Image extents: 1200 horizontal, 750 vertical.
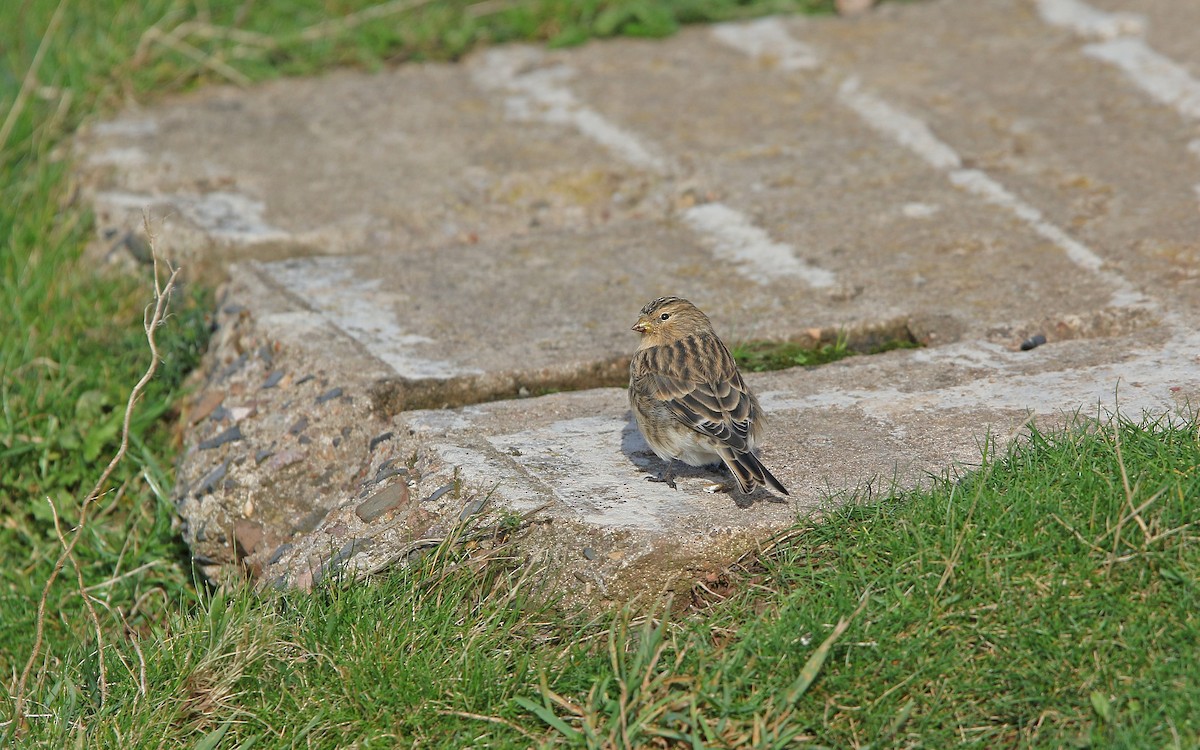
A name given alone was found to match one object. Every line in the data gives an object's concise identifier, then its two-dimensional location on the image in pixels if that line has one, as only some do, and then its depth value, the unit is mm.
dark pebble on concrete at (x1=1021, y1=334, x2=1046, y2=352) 9573
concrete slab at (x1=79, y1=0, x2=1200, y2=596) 8273
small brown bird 7766
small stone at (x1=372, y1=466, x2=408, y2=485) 8414
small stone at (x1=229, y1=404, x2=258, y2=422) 9758
